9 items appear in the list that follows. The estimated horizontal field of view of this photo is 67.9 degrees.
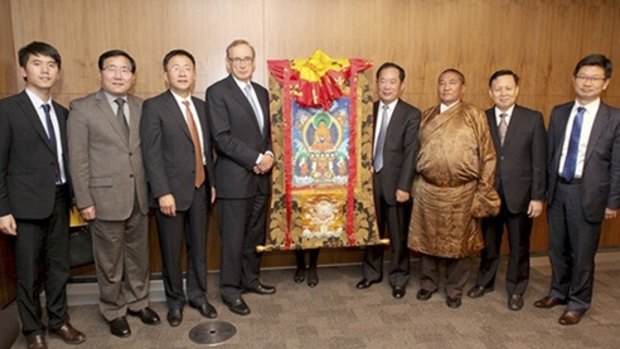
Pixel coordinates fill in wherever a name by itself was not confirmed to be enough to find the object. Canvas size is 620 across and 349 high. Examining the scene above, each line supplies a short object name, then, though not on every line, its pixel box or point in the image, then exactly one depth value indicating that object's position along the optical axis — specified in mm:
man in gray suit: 2529
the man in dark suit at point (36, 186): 2365
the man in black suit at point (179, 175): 2680
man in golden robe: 2885
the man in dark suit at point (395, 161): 3111
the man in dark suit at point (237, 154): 2895
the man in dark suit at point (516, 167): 2979
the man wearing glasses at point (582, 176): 2748
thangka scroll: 3072
